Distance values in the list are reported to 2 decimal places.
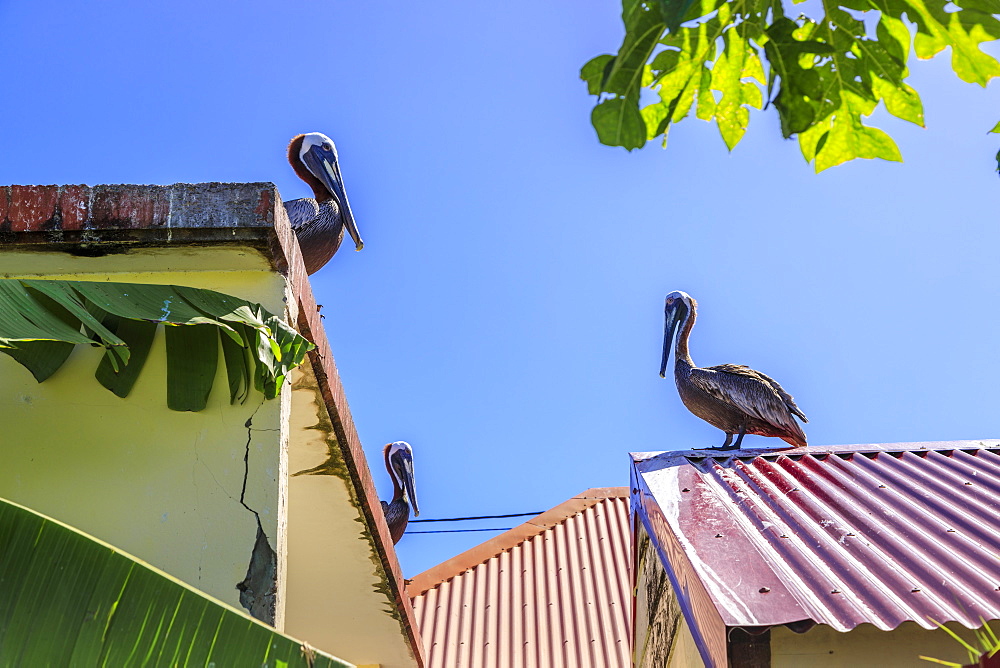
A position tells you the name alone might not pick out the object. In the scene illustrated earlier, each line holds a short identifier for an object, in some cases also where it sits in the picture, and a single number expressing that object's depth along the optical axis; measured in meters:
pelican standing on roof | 7.43
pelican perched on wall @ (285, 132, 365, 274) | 6.73
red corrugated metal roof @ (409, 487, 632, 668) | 7.26
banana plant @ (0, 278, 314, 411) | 2.55
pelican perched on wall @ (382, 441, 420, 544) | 11.01
